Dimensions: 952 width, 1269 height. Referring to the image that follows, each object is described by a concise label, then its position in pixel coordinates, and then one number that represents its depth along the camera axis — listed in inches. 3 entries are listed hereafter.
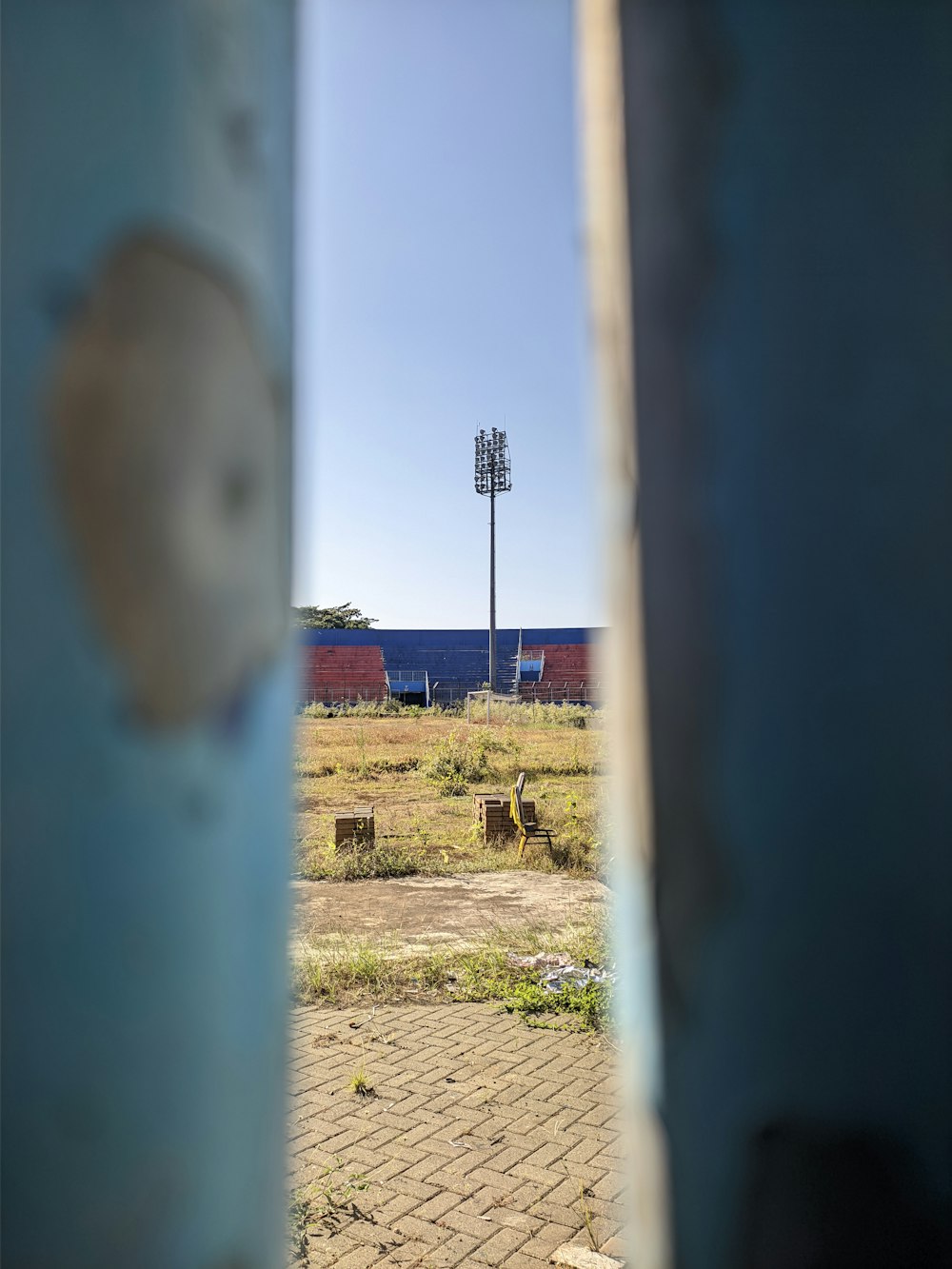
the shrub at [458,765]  538.2
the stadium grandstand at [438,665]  1379.2
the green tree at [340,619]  1935.3
